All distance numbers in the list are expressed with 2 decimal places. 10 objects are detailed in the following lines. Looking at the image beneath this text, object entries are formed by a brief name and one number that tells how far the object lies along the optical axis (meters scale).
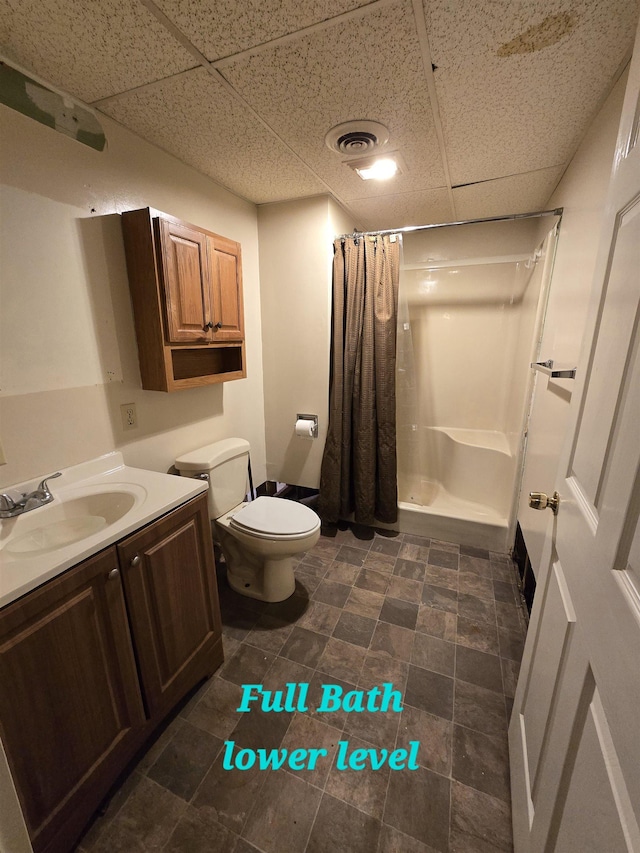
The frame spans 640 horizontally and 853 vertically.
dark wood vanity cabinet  0.81
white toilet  1.70
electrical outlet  1.51
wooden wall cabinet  1.40
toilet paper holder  2.40
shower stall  2.35
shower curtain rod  1.75
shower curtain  2.17
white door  0.51
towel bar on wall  1.27
